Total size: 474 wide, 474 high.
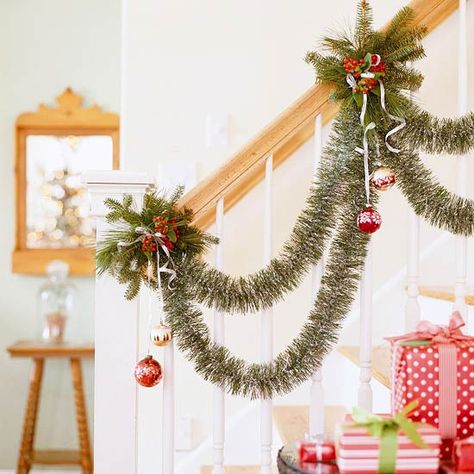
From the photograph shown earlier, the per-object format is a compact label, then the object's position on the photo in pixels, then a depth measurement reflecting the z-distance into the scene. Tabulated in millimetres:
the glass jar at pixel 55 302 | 3947
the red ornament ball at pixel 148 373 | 1688
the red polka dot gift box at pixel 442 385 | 1483
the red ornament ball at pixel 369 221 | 1700
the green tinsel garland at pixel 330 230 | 1734
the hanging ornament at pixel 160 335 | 1707
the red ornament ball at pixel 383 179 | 1691
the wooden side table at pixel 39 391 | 3773
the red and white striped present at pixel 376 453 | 1351
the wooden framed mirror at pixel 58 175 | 4090
